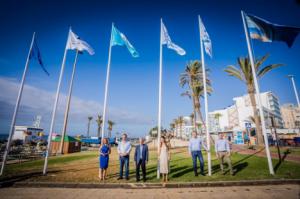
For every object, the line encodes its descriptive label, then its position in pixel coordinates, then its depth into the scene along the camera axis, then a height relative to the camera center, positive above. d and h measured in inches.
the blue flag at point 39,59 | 414.1 +197.0
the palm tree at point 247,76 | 932.6 +362.9
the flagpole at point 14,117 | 332.0 +39.7
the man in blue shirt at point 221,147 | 313.0 -20.3
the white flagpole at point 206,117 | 294.4 +38.5
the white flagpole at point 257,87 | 292.8 +102.0
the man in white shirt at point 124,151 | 284.0 -27.2
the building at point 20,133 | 1911.9 +26.5
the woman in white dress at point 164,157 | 261.8 -34.5
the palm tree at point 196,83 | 1086.8 +372.3
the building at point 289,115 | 4230.8 +616.6
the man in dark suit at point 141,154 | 275.8 -31.4
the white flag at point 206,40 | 363.8 +226.1
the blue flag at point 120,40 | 400.3 +241.8
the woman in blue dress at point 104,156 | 279.7 -36.5
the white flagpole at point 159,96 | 307.3 +83.4
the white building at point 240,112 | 2976.4 +607.6
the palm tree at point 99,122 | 3194.1 +278.3
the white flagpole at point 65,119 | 822.0 +87.4
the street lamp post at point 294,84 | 654.3 +218.3
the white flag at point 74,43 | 408.4 +239.6
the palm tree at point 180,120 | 3858.3 +419.6
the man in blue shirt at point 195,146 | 303.5 -19.2
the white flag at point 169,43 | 370.9 +219.1
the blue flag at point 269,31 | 306.5 +217.4
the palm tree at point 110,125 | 3700.3 +254.8
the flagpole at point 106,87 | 331.8 +109.6
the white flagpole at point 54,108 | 324.2 +61.0
